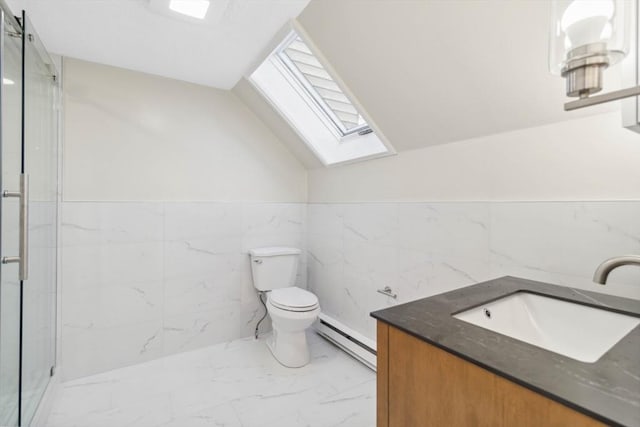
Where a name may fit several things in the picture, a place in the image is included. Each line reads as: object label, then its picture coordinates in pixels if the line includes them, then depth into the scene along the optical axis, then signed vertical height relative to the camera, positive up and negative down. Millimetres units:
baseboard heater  2128 -935
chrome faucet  804 -130
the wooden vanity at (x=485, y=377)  551 -318
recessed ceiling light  1461 +968
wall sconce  691 +388
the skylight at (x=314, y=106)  2229 +815
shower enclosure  1220 -33
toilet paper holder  2031 -521
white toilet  2125 -632
